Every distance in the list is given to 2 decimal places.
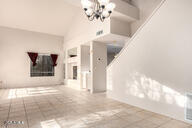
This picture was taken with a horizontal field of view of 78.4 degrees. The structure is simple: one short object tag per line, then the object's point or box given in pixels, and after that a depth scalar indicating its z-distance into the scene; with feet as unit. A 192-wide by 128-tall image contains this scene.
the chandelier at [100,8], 10.31
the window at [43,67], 25.90
